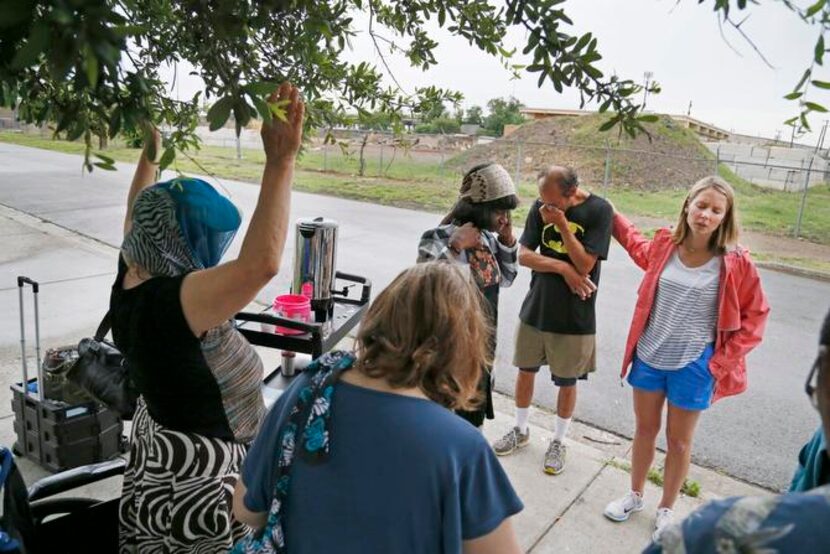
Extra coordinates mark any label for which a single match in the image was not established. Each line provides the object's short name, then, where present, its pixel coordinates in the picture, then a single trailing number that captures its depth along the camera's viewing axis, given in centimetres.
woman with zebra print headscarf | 152
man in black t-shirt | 334
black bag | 229
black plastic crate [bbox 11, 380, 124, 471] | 312
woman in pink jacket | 283
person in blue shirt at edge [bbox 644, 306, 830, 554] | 68
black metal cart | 270
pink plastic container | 291
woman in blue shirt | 124
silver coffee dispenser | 303
